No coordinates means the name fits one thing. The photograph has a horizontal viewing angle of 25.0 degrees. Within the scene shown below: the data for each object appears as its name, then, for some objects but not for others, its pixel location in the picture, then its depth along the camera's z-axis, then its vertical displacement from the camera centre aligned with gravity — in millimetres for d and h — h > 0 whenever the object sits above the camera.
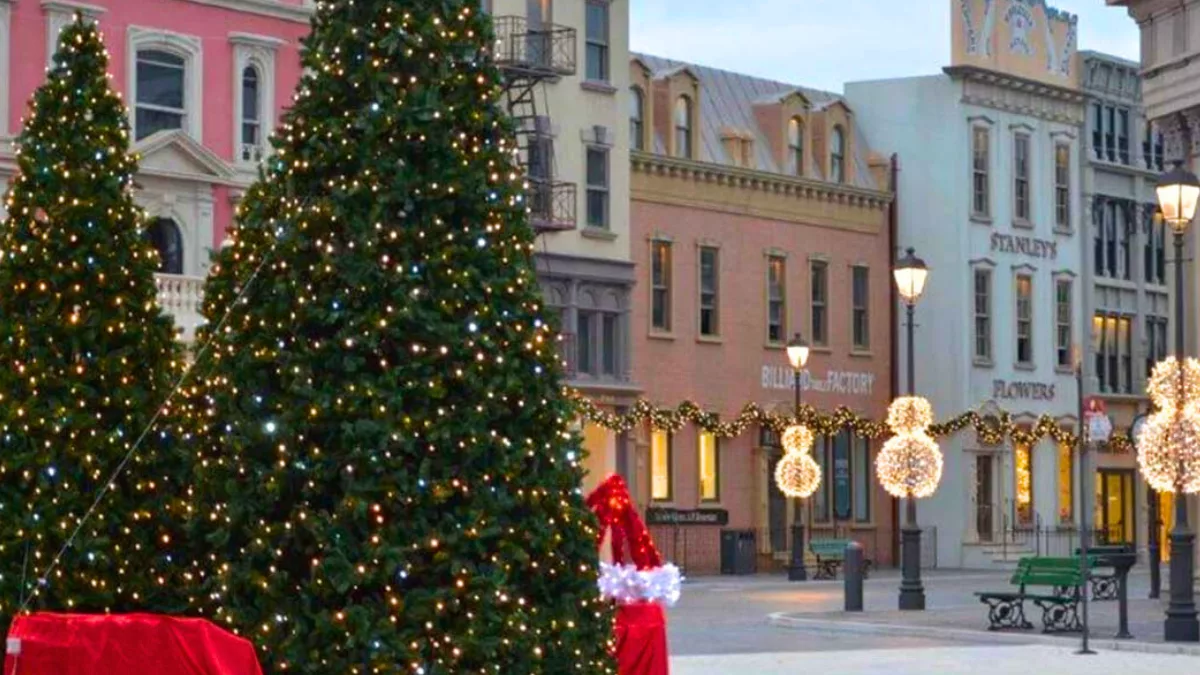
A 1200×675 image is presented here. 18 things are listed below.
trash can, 54281 -421
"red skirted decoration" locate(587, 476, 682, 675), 17969 -367
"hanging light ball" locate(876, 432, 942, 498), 40719 +977
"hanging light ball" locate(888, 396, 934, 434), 42188 +1807
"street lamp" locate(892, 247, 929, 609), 37031 -72
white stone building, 61000 +6535
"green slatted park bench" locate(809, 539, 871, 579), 53156 -483
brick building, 54219 +5134
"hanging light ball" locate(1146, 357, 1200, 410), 32000 +1751
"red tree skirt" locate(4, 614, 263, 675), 11930 -525
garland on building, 52719 +2273
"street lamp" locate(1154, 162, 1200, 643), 29469 -69
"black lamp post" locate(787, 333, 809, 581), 49312 +85
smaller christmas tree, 15500 +974
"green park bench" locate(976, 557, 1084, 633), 32625 -786
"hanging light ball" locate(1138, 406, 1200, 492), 31109 +936
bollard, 36406 -622
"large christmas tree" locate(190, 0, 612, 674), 12898 +633
